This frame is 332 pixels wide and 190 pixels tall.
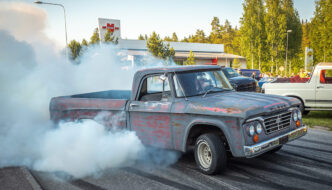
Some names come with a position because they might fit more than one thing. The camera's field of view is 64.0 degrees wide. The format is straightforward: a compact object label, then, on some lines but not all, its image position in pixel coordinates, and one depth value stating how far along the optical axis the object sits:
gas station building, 37.25
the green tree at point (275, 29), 43.69
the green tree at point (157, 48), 34.94
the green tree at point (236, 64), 49.14
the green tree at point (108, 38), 34.78
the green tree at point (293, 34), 46.88
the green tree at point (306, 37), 83.94
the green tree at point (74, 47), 42.83
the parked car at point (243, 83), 13.04
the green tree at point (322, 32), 29.64
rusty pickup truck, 4.00
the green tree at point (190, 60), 38.97
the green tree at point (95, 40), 36.61
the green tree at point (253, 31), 46.47
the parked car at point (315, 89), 9.36
